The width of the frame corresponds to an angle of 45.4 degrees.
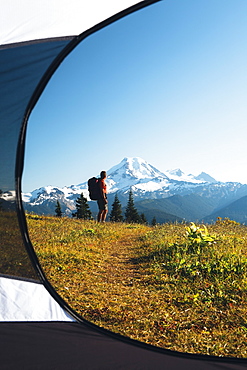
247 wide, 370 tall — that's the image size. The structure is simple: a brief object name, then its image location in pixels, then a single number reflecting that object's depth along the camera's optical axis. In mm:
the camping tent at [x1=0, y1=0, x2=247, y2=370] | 2242
